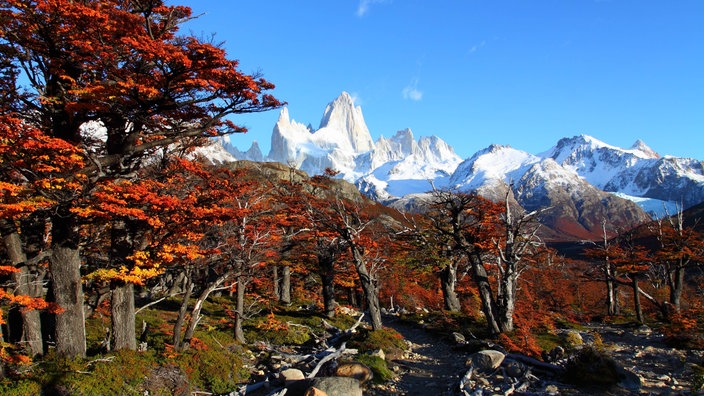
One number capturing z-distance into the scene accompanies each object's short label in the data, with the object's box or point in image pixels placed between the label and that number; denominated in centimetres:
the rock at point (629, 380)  1402
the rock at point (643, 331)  2790
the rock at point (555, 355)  1827
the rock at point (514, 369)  1533
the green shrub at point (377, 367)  1662
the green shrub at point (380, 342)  2059
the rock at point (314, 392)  1226
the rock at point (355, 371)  1569
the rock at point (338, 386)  1298
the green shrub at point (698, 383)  1219
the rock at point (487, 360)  1611
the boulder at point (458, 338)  2351
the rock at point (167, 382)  1375
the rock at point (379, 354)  1903
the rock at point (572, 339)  2198
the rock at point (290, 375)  1516
